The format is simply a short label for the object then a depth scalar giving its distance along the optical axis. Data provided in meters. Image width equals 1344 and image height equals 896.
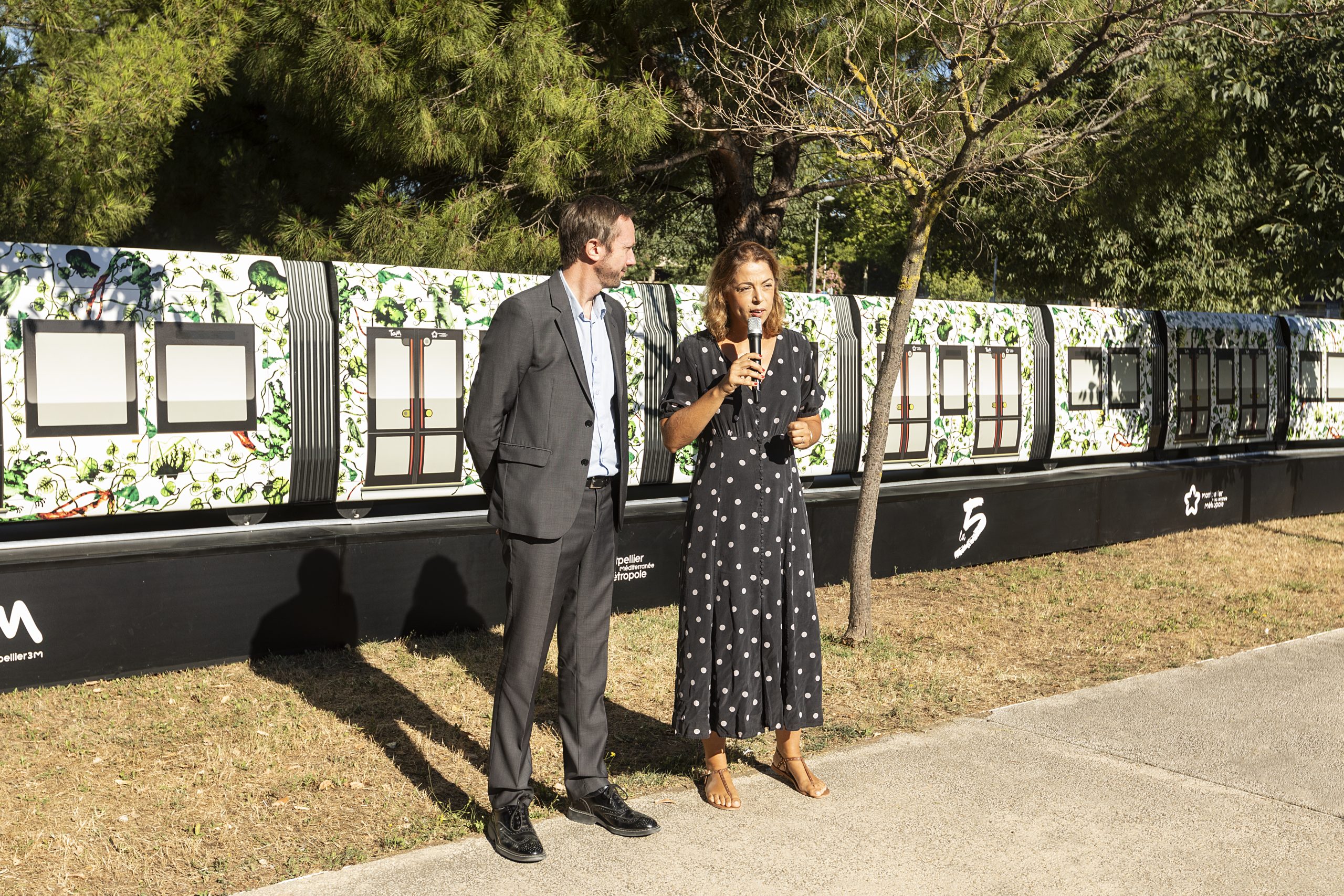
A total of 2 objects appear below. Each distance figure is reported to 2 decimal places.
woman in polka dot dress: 4.09
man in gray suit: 3.65
